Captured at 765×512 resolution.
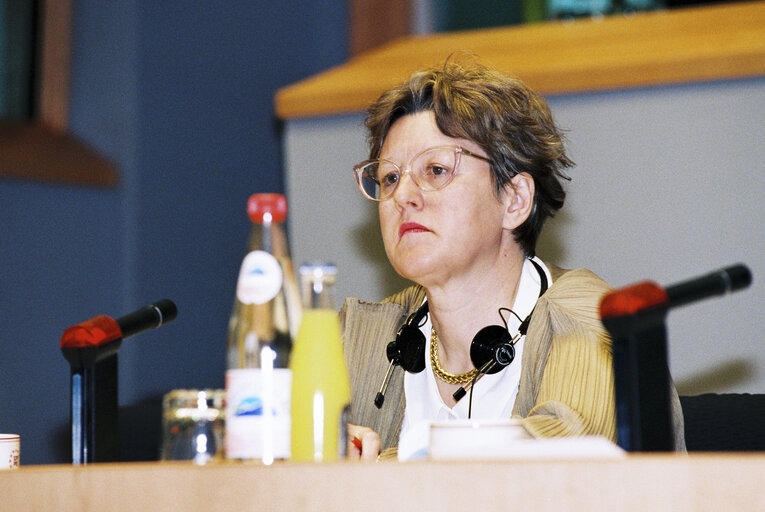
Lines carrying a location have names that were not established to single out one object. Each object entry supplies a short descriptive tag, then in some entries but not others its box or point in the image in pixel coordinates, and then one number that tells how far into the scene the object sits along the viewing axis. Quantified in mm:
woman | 4317
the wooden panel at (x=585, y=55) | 5590
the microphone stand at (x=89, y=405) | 3851
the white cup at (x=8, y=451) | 3853
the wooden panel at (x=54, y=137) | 6166
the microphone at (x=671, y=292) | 3699
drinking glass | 3730
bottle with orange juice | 3702
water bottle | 3655
